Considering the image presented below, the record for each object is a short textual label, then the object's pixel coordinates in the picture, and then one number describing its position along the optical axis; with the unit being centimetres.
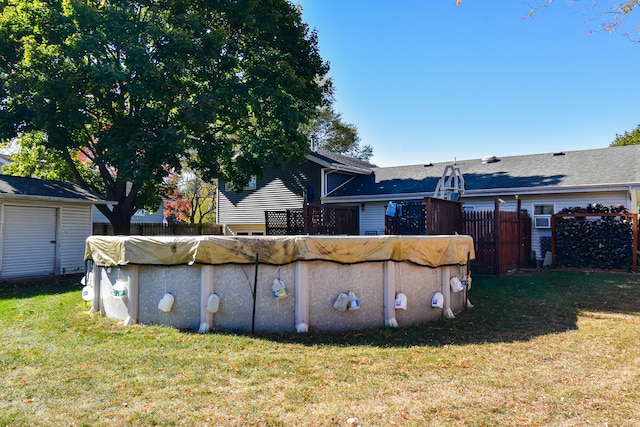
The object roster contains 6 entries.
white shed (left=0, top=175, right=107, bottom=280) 1162
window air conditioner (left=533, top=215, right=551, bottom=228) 1377
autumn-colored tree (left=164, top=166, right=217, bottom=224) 3200
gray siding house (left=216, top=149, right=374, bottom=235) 1775
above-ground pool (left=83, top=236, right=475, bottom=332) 607
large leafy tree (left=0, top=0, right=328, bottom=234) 1209
